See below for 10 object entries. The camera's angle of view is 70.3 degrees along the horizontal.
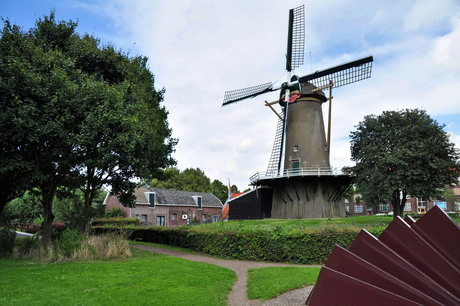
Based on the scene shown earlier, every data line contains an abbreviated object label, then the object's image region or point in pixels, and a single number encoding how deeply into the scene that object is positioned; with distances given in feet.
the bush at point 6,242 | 47.11
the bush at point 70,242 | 44.01
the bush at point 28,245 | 47.94
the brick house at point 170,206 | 145.59
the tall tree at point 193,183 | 227.61
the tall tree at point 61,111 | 41.29
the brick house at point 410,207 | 166.81
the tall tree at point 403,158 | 74.74
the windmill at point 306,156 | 98.07
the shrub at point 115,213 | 135.03
